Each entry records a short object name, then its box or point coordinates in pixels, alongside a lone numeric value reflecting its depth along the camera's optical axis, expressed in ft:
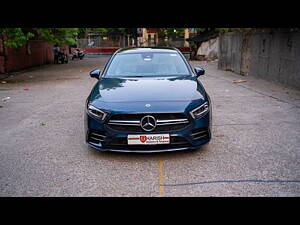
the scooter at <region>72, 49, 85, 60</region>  116.37
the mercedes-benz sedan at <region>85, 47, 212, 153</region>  13.91
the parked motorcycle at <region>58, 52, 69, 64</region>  93.76
